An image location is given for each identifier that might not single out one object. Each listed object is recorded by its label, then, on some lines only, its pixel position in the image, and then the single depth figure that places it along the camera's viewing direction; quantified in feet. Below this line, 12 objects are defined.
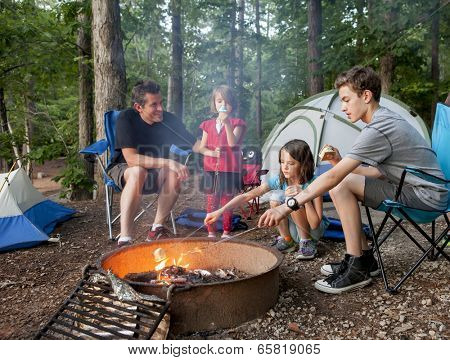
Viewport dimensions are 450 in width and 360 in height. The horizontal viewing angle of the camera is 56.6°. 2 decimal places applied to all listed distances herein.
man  10.24
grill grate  5.14
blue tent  10.80
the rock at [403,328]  6.07
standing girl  11.57
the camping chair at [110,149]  11.32
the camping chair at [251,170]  15.16
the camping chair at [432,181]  6.75
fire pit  6.07
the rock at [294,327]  6.25
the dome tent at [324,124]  16.38
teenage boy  6.59
